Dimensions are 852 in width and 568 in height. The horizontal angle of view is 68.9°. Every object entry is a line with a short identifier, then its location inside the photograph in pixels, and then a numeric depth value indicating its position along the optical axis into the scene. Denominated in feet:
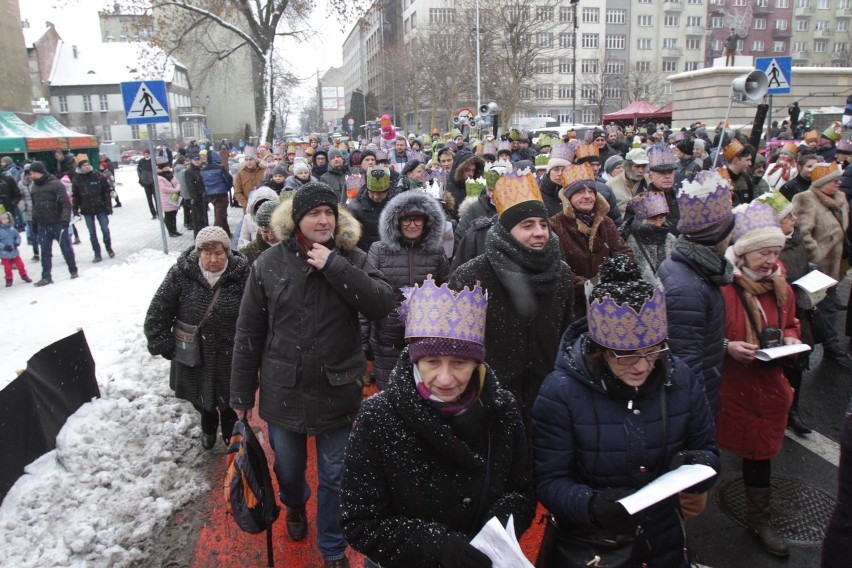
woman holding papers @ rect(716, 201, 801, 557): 11.86
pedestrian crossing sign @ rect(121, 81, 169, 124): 34.88
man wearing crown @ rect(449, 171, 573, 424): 11.60
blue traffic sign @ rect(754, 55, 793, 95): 31.60
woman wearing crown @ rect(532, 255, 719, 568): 7.80
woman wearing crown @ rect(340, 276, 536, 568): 7.32
